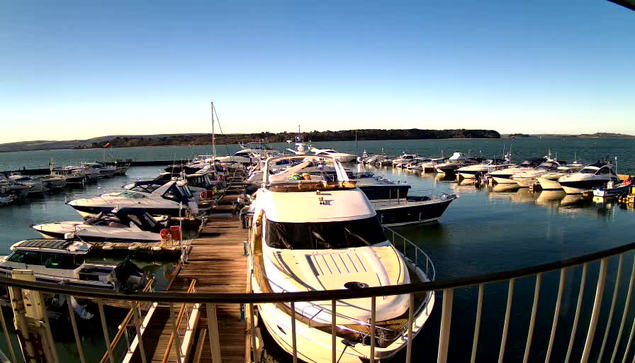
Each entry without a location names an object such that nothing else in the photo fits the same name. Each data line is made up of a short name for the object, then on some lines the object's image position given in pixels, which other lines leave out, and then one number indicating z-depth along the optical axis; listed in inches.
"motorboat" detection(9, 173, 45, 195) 1540.4
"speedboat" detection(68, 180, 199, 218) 837.8
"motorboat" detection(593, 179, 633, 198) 1190.9
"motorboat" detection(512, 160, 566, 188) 1517.0
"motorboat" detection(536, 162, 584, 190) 1418.6
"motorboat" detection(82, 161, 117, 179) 2198.6
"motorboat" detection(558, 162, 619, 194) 1289.4
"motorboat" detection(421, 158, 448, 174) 2166.6
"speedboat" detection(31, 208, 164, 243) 725.3
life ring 706.8
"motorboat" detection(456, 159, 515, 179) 1740.9
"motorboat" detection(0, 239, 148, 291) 479.8
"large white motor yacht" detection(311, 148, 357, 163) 1826.5
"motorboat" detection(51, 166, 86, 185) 1873.8
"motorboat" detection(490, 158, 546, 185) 1571.1
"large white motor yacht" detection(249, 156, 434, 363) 245.9
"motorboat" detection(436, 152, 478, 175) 2060.7
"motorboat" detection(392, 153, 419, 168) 2423.7
